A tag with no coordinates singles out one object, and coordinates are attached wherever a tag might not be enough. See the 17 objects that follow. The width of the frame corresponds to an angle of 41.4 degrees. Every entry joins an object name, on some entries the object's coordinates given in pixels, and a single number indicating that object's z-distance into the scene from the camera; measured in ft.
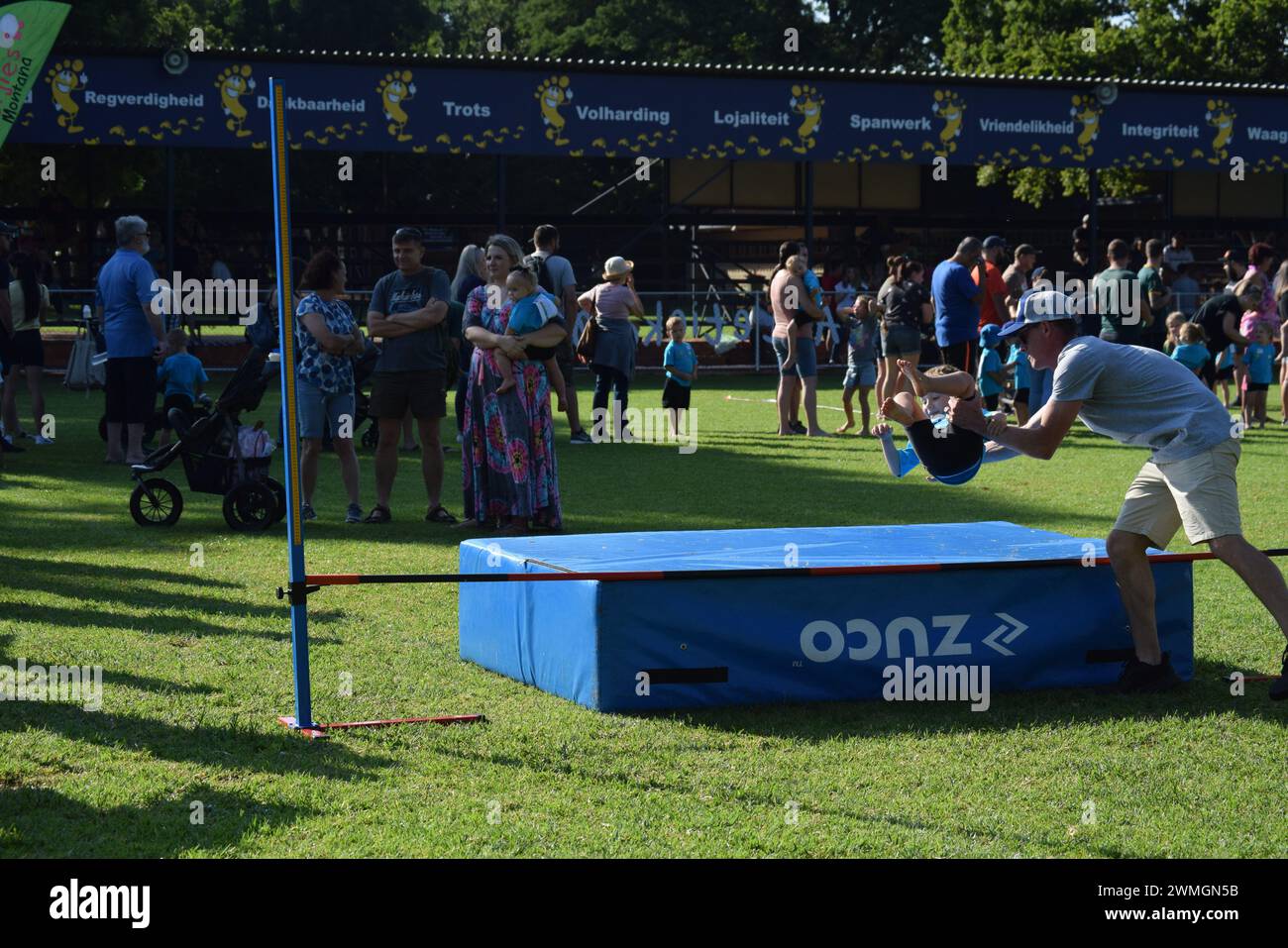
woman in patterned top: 37.04
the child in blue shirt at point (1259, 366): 63.00
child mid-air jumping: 21.61
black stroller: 37.81
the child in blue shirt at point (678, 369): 59.36
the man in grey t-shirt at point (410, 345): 36.96
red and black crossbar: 20.68
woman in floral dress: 36.01
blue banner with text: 85.51
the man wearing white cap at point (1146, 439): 22.07
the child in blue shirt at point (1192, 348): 59.06
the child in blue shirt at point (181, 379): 49.57
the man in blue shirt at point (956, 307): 53.16
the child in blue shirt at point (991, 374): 56.75
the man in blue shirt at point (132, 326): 45.68
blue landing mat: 22.09
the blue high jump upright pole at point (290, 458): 20.66
